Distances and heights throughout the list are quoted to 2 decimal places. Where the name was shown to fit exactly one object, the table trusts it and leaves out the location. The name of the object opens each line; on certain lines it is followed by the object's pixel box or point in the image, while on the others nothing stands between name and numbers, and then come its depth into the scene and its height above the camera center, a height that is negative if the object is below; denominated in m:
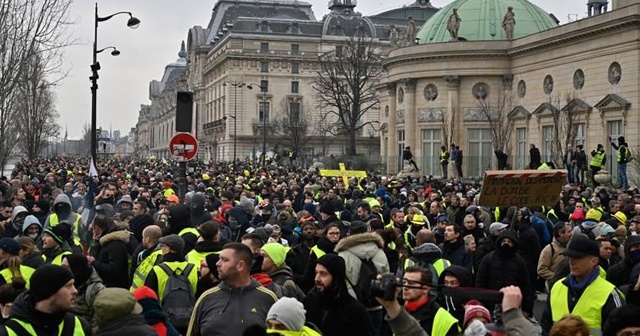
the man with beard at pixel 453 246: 10.77 -0.98
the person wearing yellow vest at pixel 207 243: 8.41 -0.75
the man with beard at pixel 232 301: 6.31 -1.01
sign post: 15.09 +0.37
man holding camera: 6.08 -1.05
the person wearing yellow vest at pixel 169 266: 7.79 -0.91
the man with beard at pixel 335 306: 6.58 -1.08
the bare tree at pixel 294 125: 80.53 +4.61
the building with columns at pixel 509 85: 39.56 +4.69
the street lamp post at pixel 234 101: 96.53 +7.67
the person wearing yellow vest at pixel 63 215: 12.48 -0.71
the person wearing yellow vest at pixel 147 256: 8.20 -0.90
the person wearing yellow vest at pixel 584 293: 6.50 -0.97
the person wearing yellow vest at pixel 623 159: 29.83 +0.41
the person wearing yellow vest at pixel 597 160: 31.14 +0.37
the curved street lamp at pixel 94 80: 22.89 +2.35
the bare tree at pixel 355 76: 68.31 +8.75
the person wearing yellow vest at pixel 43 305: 5.37 -0.88
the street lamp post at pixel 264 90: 85.71 +8.17
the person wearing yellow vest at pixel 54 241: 8.97 -0.79
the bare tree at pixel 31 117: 55.18 +3.59
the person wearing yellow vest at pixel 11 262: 7.75 -0.88
